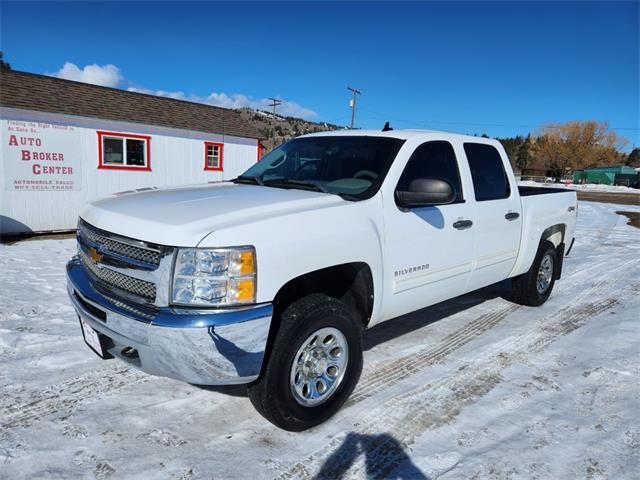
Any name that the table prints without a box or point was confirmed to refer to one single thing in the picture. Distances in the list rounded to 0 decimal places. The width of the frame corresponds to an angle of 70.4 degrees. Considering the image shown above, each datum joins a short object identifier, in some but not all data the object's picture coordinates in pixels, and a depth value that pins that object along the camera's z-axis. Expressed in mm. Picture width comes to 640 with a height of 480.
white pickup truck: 2430
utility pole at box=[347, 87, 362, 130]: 38875
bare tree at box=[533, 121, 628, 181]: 81812
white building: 10734
